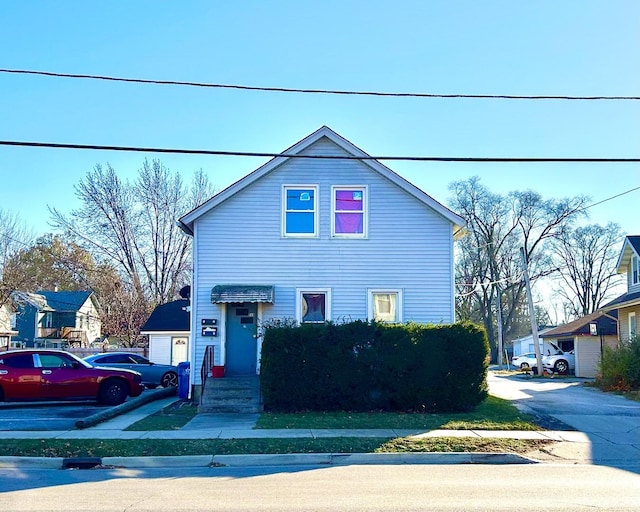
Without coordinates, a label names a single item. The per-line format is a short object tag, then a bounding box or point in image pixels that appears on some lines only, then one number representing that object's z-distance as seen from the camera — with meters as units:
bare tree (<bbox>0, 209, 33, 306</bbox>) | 36.28
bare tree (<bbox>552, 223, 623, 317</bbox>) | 64.31
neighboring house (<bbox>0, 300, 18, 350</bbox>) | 43.06
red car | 17.58
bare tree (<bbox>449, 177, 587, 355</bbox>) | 62.06
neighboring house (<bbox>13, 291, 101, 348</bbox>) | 60.72
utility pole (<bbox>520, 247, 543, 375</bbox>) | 38.75
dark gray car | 24.39
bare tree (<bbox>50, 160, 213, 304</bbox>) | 41.56
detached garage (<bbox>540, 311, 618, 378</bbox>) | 35.88
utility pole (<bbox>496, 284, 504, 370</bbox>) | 55.41
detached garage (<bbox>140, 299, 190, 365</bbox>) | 32.09
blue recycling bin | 19.45
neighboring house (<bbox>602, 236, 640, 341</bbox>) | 29.95
